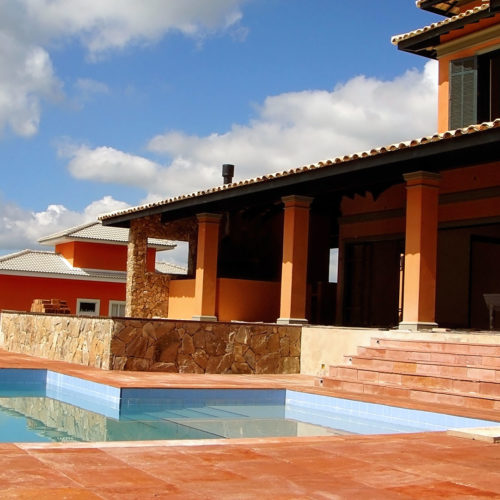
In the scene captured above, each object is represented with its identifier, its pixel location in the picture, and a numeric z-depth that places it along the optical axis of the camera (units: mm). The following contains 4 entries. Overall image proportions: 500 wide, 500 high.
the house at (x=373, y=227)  12344
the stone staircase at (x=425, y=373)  9578
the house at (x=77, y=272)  29828
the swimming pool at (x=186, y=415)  8125
